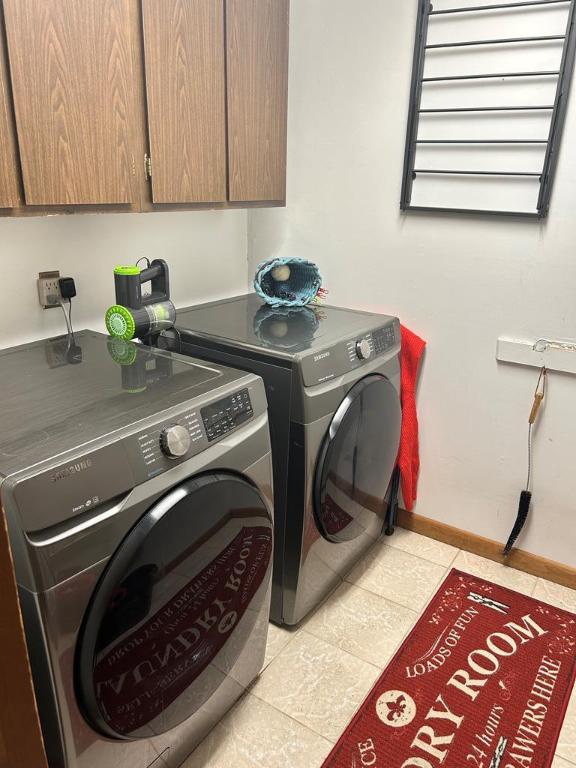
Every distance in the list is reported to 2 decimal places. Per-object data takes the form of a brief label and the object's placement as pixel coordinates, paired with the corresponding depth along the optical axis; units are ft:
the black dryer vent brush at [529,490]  6.14
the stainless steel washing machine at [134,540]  2.89
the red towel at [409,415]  6.74
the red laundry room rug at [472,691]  4.60
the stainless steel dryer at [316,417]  5.00
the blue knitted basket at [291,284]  6.53
